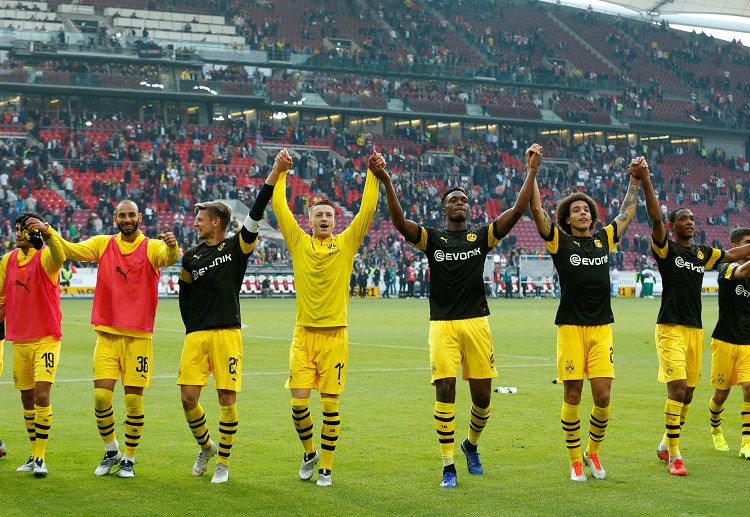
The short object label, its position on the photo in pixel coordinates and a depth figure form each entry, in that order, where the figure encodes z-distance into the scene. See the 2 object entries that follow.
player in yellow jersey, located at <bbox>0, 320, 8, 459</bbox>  20.95
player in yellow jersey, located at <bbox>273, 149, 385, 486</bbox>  19.12
